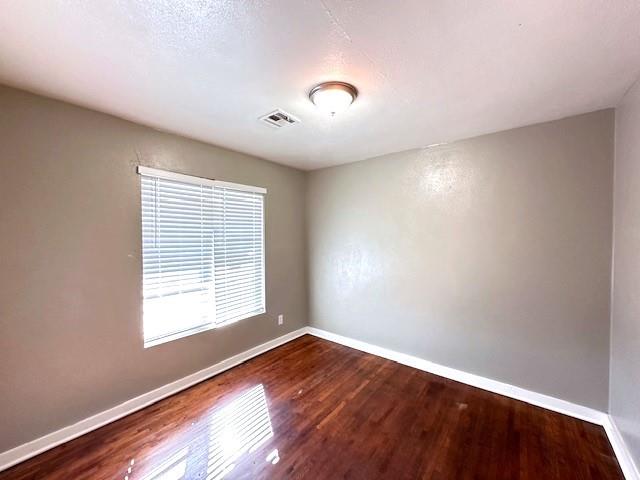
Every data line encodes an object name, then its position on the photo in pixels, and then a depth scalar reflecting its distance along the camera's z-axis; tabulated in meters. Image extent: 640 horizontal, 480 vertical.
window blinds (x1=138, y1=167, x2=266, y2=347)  2.29
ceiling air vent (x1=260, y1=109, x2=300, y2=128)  2.06
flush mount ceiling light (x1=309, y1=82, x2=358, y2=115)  1.64
